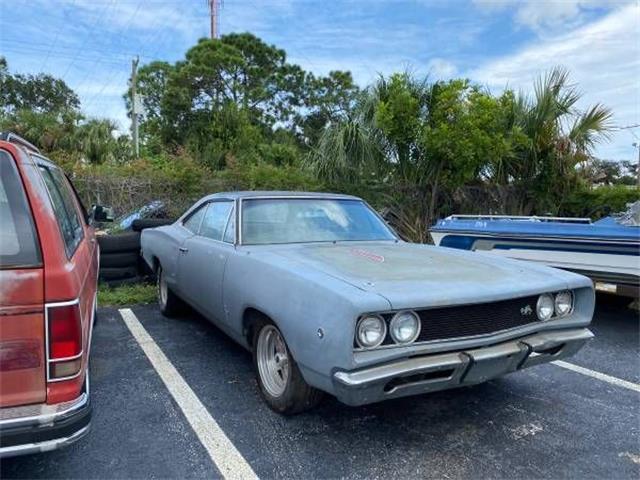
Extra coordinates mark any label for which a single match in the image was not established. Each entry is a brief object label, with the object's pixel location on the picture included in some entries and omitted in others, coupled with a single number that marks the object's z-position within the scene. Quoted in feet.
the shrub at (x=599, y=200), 34.22
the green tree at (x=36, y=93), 121.08
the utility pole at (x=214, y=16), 100.22
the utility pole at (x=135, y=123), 65.70
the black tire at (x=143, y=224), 23.66
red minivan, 6.80
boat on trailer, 17.30
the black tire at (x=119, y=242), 22.07
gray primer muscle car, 8.48
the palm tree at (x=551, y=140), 34.68
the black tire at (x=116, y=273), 22.68
